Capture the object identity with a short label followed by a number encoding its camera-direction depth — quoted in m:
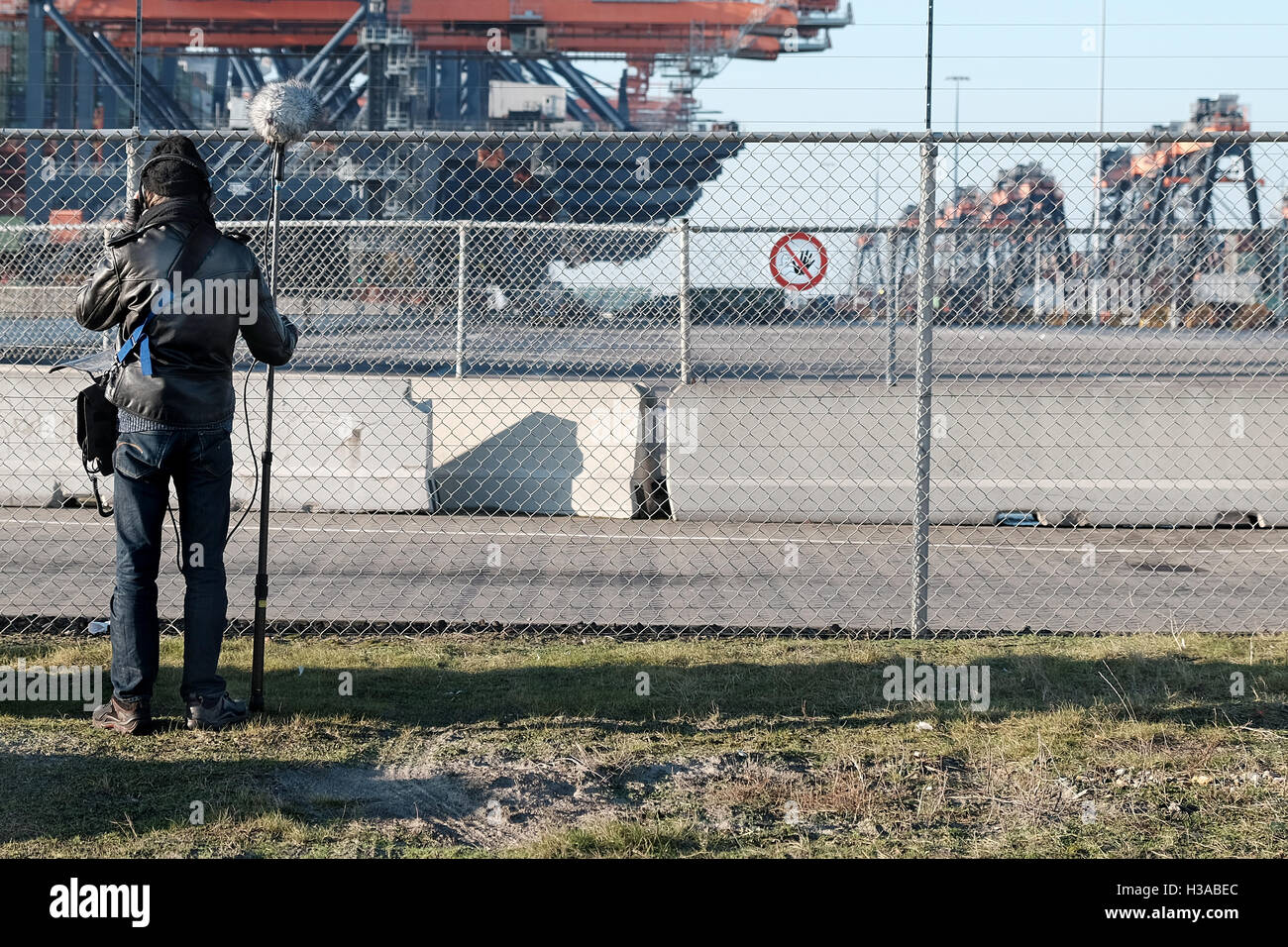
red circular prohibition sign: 7.21
